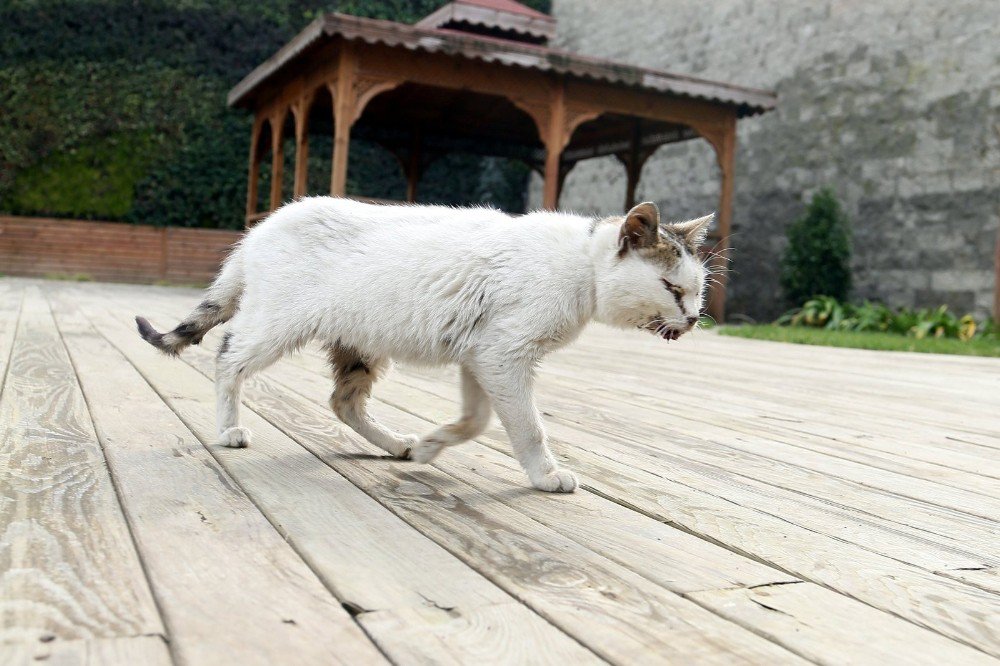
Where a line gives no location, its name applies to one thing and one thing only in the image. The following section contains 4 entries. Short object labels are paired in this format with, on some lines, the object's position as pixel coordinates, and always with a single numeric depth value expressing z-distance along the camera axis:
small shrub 10.21
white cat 2.06
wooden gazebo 8.88
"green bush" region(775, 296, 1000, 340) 8.66
